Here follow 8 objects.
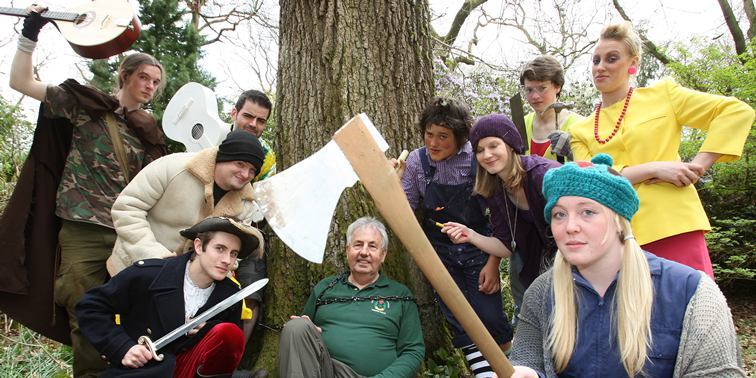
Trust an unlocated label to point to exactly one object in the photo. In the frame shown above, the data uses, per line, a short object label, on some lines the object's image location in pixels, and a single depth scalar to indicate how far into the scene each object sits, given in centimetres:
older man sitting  273
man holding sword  256
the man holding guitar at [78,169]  311
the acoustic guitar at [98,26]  320
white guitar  390
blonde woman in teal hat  174
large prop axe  197
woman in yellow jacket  254
